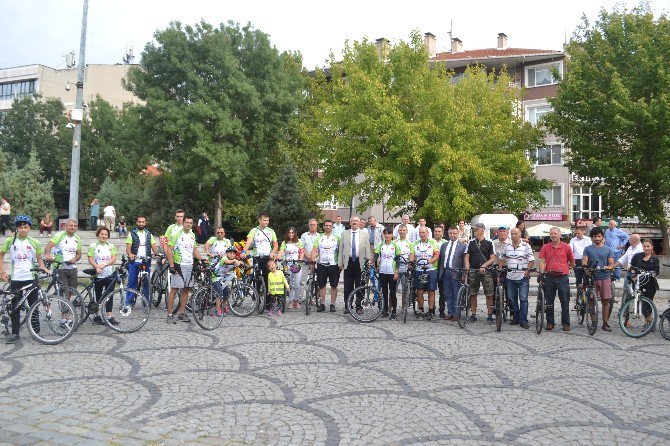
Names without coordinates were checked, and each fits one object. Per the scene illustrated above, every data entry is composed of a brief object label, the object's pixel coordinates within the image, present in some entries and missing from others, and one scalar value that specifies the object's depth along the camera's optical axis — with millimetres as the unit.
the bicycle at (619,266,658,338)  10242
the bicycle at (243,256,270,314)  12602
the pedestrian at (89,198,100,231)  34094
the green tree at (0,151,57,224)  37656
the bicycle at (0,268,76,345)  9117
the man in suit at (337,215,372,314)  12766
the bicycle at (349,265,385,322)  11758
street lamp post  19797
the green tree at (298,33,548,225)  29516
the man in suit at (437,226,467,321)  12086
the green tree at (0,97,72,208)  52719
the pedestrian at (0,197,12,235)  26062
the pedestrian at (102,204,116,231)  32969
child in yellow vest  12312
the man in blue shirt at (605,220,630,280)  16391
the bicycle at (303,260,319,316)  12773
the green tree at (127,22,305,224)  35844
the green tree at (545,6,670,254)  26328
